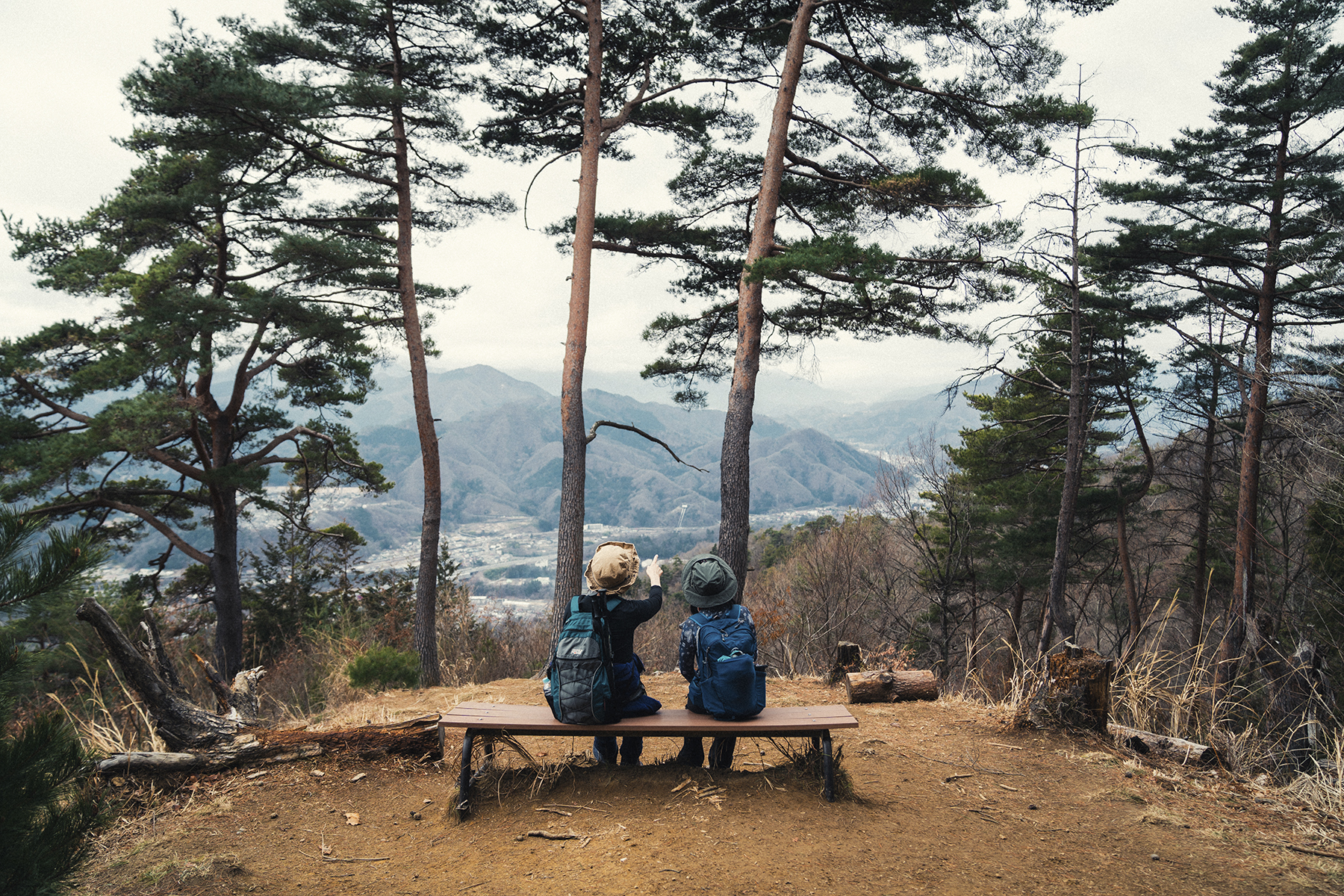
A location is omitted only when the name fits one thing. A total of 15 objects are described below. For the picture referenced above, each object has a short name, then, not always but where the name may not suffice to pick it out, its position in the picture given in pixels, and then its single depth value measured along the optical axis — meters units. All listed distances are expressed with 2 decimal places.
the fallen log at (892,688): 5.60
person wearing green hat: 3.42
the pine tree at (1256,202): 9.54
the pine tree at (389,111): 8.57
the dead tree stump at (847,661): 6.34
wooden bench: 3.22
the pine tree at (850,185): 7.12
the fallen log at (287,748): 3.67
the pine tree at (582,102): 7.88
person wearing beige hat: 3.32
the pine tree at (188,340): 8.77
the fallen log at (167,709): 3.61
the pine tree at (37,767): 1.86
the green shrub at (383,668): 7.38
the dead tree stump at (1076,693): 4.29
